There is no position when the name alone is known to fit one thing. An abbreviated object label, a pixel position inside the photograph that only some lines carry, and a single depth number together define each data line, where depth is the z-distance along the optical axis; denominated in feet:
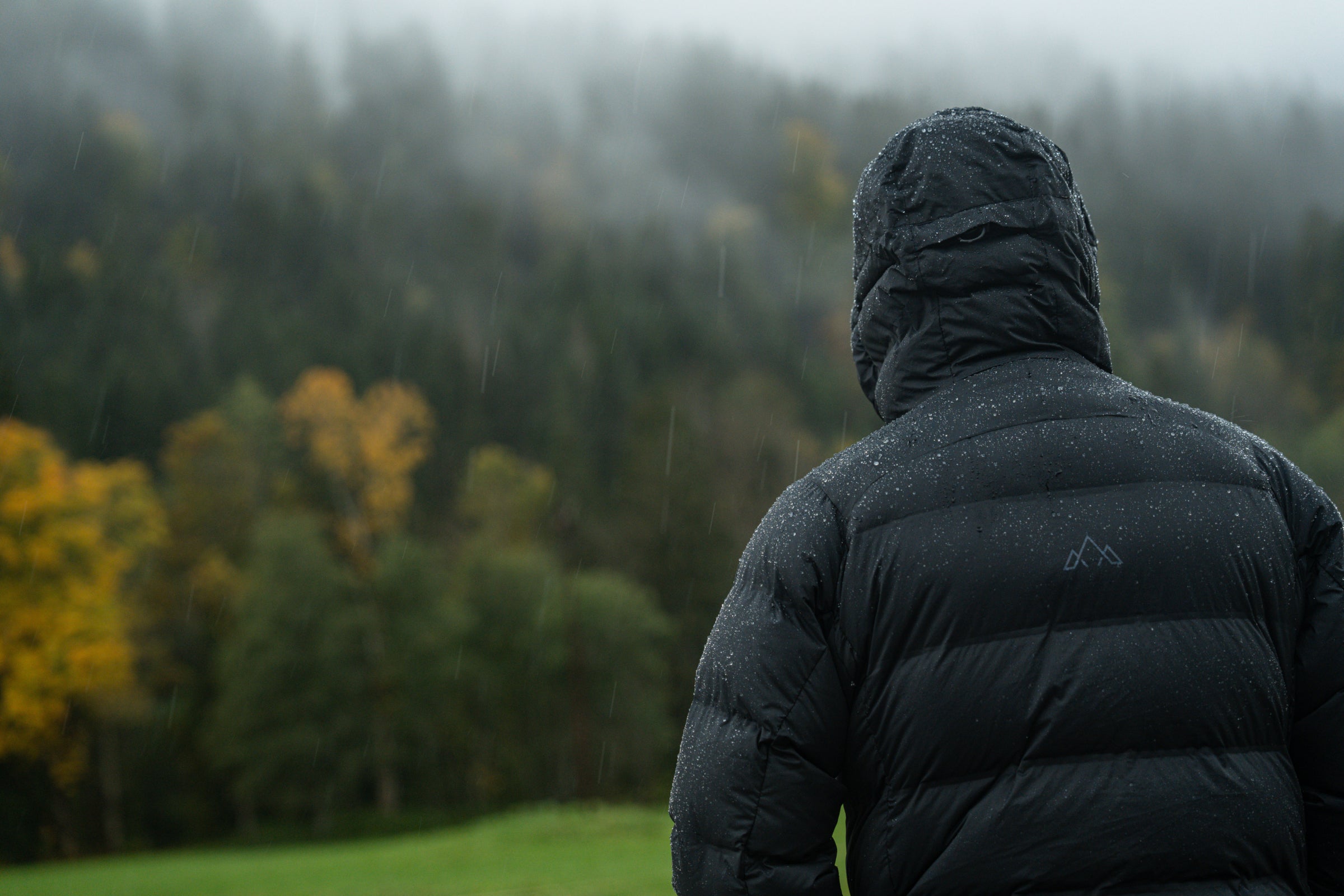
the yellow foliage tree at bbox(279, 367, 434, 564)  148.87
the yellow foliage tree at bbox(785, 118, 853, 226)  362.94
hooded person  4.90
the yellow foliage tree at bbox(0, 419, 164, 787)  101.96
